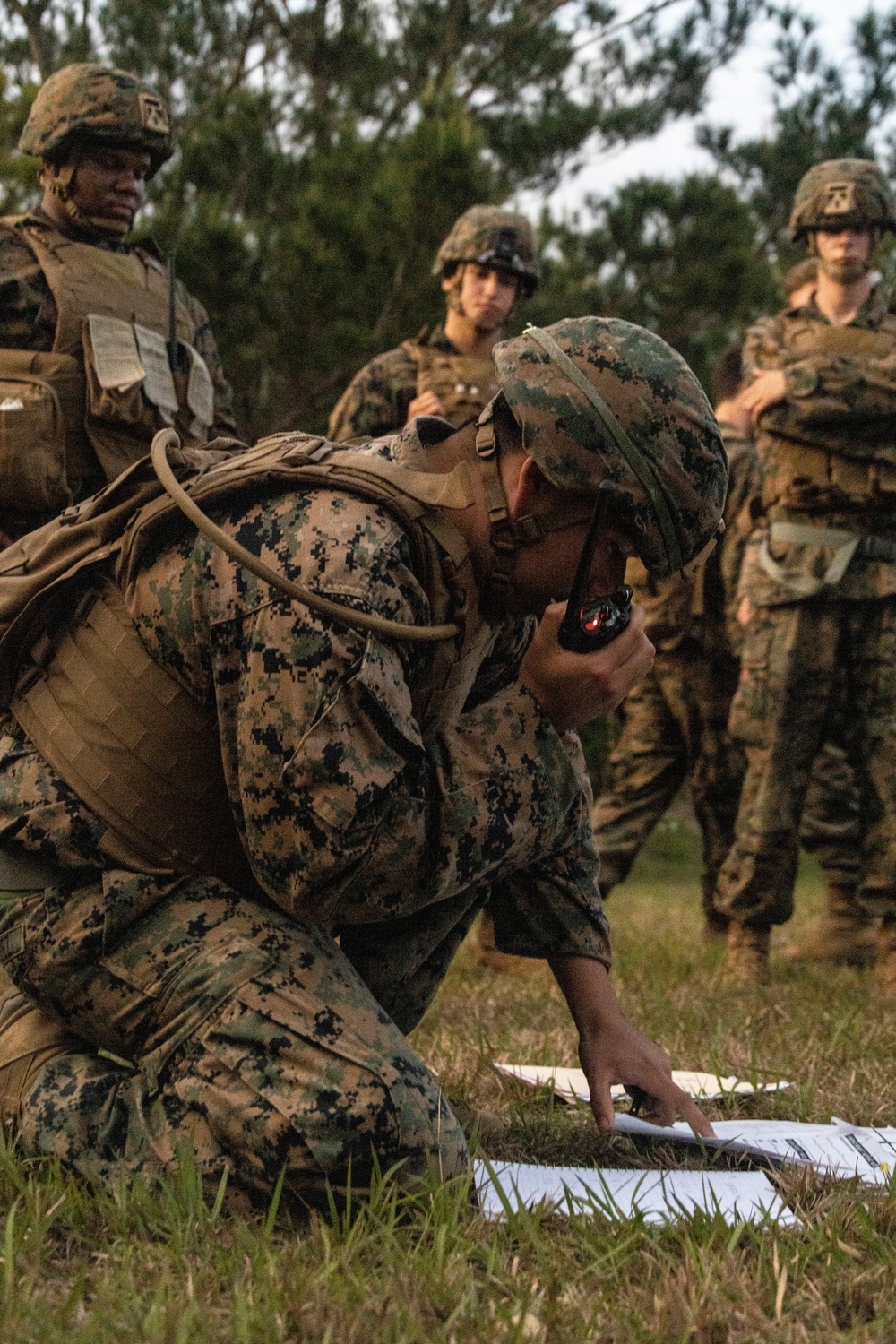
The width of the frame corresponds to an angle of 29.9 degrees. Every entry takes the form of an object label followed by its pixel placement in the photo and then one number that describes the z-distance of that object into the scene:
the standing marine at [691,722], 5.61
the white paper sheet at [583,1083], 2.80
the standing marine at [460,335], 5.27
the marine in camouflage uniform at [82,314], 3.84
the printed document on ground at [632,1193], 2.06
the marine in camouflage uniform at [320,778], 2.05
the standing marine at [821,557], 4.67
